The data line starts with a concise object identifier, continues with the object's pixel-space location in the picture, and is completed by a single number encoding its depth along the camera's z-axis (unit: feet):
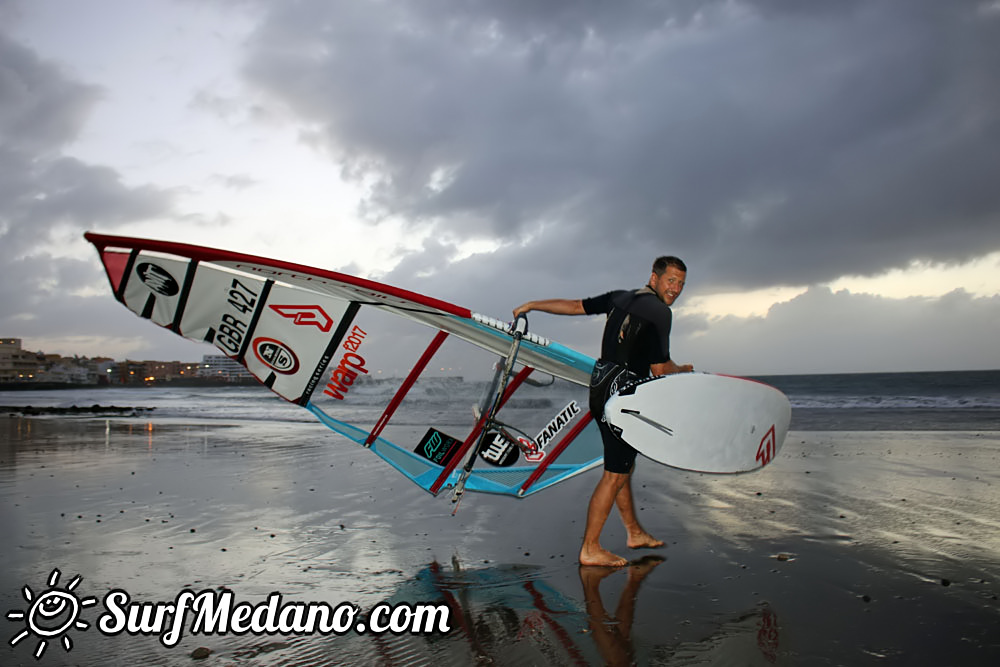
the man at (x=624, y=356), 10.76
